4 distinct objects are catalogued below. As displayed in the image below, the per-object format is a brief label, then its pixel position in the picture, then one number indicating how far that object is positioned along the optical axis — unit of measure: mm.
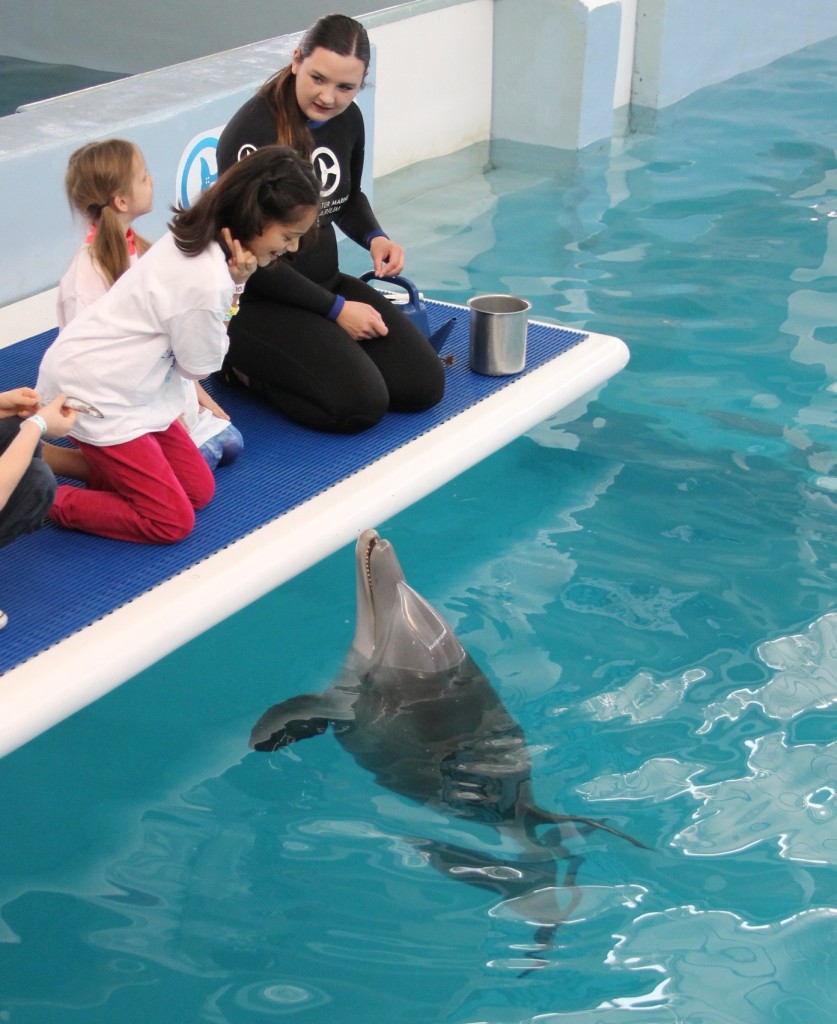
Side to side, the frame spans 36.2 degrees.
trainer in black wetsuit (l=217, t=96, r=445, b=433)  3604
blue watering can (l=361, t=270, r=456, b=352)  4043
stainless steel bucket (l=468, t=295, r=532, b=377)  3939
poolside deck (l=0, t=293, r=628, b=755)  2643
